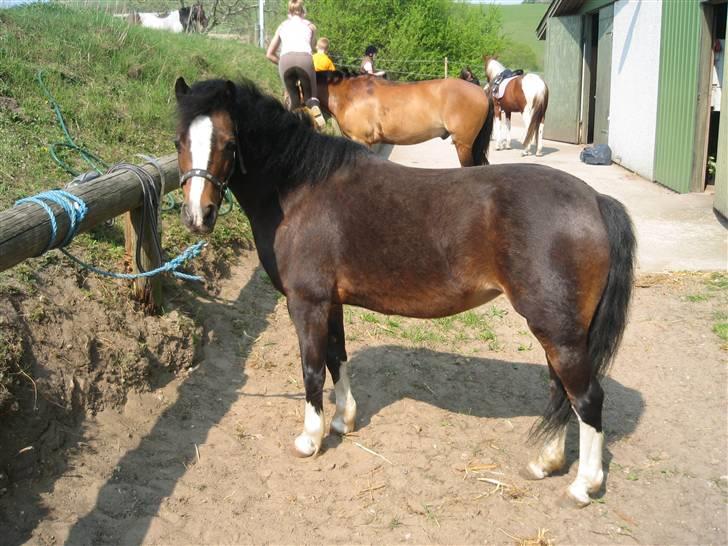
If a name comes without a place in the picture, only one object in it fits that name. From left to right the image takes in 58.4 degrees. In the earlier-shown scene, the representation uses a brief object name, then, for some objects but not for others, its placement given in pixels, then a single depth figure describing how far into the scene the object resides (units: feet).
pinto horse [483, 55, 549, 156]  44.93
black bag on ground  41.22
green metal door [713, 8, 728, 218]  25.64
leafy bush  80.38
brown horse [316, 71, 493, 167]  31.37
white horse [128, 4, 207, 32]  63.10
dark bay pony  10.14
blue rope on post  10.97
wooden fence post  14.25
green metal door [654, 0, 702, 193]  30.07
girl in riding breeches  29.14
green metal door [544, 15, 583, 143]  51.70
